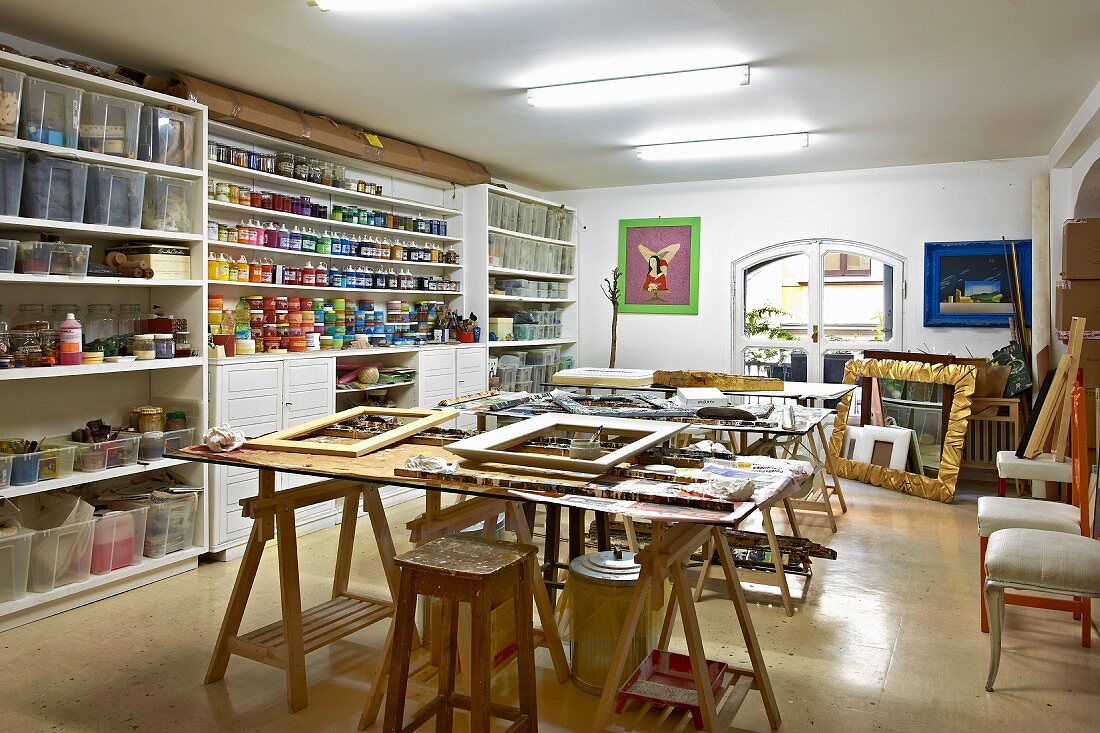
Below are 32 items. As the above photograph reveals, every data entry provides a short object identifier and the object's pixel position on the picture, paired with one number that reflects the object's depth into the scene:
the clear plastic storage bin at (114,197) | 4.08
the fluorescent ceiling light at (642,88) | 4.55
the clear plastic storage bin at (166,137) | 4.32
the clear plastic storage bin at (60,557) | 3.82
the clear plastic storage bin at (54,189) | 3.81
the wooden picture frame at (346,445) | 3.14
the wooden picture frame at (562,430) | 2.71
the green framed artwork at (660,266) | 8.44
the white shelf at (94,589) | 3.73
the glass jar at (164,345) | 4.41
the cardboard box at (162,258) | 4.36
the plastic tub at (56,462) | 3.91
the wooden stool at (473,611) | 2.37
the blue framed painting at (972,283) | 7.11
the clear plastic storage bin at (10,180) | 3.70
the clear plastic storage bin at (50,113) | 3.80
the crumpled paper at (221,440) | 3.13
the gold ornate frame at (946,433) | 6.46
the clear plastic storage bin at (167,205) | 4.39
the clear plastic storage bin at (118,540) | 4.08
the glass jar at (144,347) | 4.31
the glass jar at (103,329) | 4.25
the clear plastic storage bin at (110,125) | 4.05
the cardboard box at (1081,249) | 4.93
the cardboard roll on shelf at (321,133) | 4.72
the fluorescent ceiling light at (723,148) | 6.25
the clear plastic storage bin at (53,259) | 3.80
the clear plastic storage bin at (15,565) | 3.67
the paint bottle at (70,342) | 3.95
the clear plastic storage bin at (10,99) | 3.66
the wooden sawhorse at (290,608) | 3.01
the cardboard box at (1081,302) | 4.99
